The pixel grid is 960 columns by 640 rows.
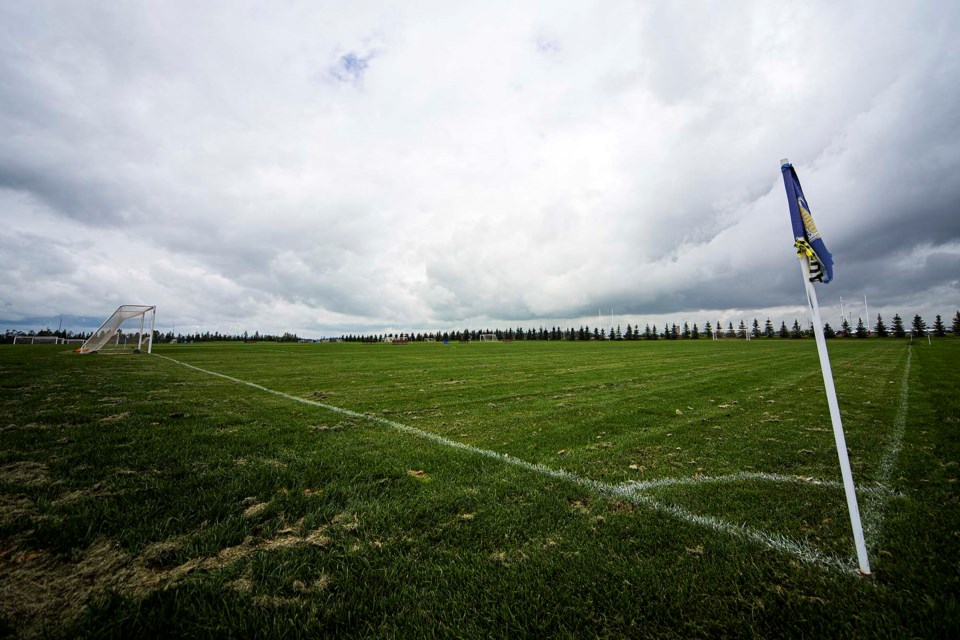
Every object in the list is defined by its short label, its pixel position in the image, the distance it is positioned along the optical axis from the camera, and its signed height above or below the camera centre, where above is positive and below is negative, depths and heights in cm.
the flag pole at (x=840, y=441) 252 -70
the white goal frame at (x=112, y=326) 2894 +247
